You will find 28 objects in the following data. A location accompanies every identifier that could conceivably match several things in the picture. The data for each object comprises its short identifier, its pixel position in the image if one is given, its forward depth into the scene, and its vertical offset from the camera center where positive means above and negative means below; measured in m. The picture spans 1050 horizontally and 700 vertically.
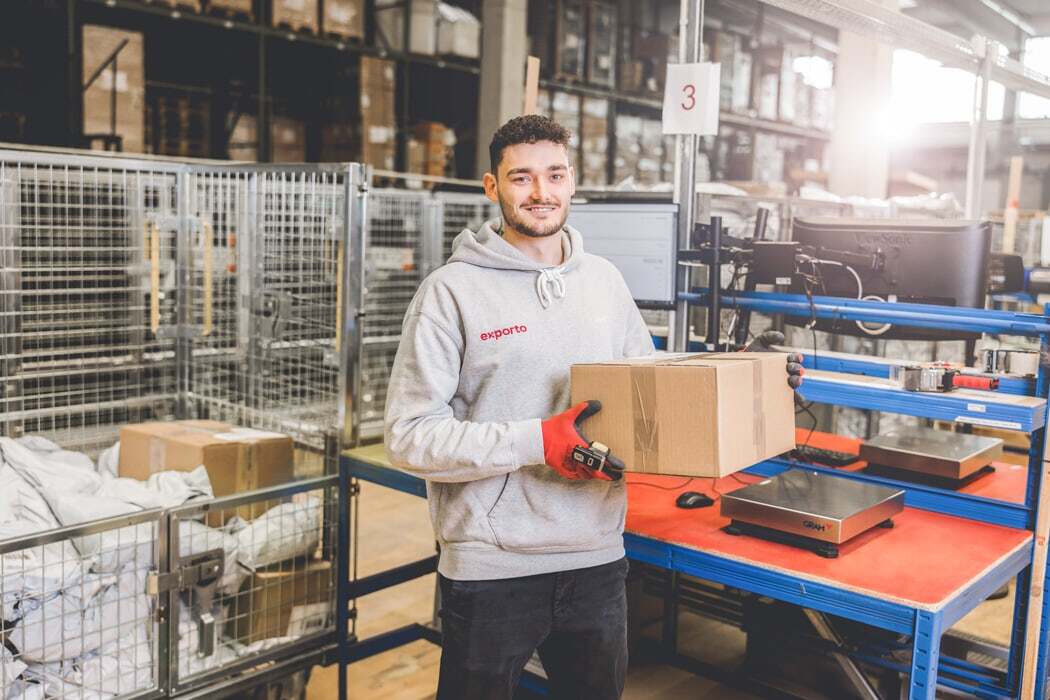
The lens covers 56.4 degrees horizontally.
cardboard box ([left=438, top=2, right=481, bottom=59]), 6.75 +1.53
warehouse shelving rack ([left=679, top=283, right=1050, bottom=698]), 2.18 -0.32
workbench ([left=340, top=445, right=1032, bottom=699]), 1.79 -0.60
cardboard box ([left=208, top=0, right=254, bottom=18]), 5.51 +1.35
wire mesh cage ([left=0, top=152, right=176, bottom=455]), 2.93 -0.26
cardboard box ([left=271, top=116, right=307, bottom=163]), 6.25 +0.70
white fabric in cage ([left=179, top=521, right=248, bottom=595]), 2.56 -0.79
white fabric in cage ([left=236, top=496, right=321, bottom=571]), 2.72 -0.81
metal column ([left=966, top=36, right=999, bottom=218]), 4.87 +0.62
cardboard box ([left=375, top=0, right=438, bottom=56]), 6.59 +1.53
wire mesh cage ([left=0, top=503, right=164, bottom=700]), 2.25 -0.87
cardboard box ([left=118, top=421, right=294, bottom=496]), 2.93 -0.64
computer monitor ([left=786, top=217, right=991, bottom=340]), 2.82 +0.03
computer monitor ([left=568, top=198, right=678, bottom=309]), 2.83 +0.05
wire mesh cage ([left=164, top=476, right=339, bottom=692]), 2.56 -0.93
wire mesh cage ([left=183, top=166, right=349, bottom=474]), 3.16 -0.22
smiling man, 1.72 -0.31
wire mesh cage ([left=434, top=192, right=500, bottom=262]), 6.23 +0.26
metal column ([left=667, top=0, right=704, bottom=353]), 2.93 +0.27
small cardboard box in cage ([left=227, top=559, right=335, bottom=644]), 2.76 -1.02
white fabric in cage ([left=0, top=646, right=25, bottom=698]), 2.18 -0.97
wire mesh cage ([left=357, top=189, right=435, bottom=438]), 5.81 -0.20
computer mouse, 2.39 -0.58
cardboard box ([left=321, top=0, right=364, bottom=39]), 6.02 +1.43
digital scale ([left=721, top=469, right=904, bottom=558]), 2.03 -0.52
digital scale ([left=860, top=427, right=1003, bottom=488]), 2.50 -0.48
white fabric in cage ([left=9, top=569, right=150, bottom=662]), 2.26 -0.90
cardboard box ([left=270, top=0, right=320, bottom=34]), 5.79 +1.39
